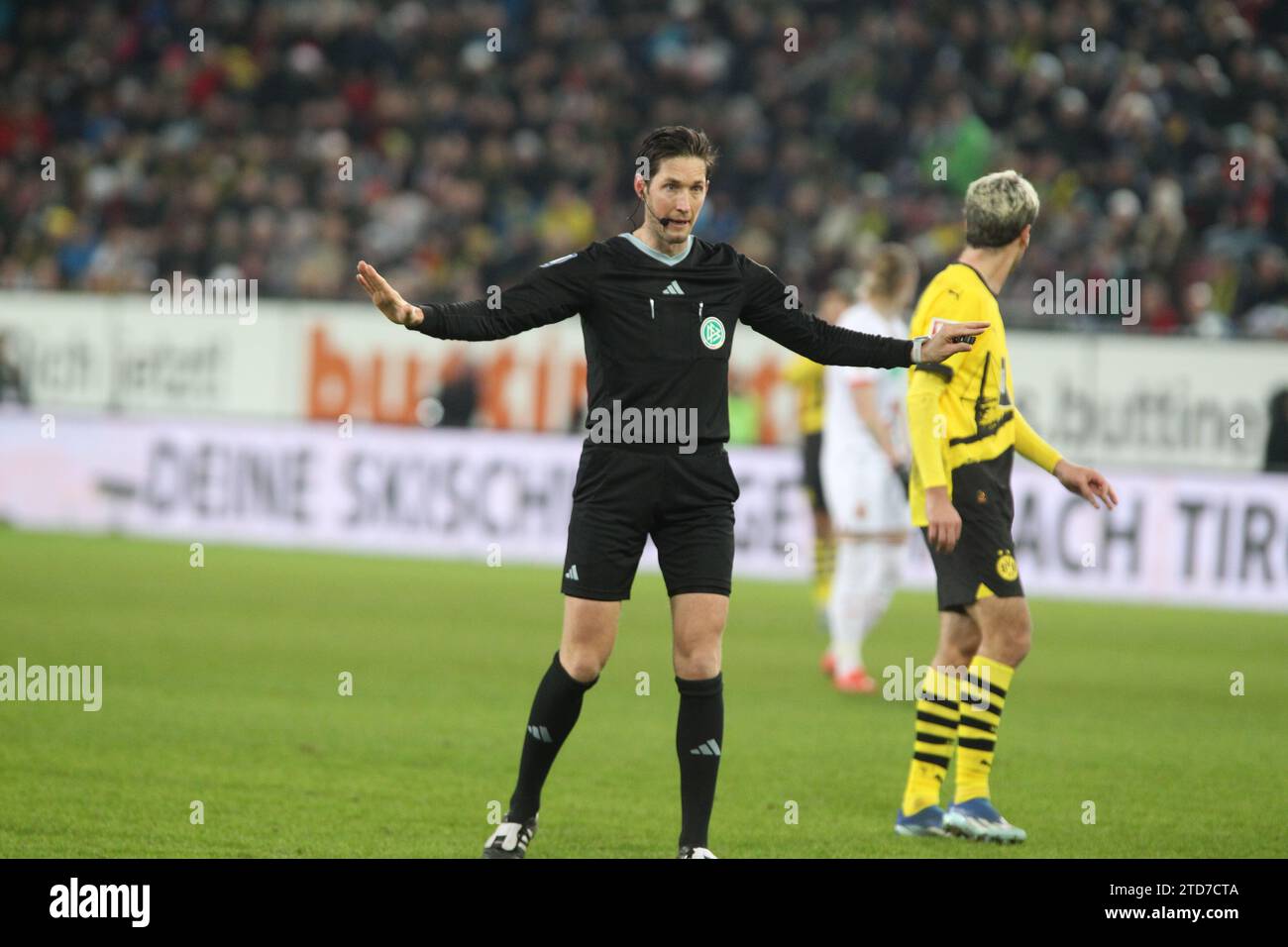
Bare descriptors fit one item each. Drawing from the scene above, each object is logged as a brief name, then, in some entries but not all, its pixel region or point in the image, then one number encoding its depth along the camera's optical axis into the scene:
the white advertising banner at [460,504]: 15.77
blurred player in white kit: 10.77
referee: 5.91
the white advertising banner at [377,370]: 18.03
